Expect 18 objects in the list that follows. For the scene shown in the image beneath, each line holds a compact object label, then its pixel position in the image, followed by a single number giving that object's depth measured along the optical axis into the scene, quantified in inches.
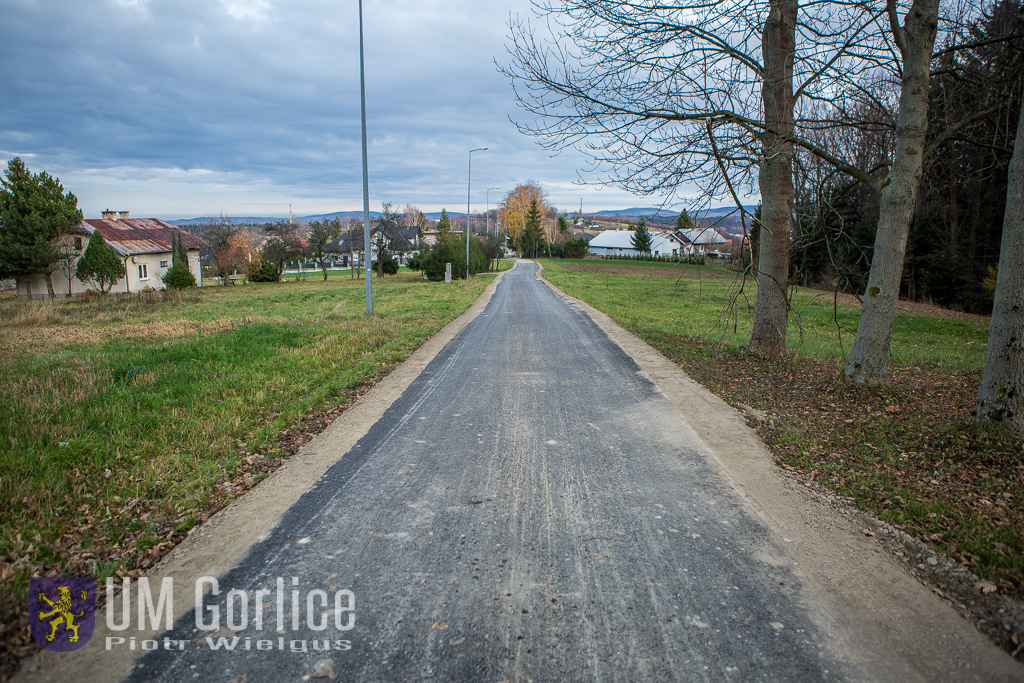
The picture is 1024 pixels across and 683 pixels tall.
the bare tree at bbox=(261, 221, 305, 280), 2119.8
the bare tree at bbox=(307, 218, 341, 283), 2362.2
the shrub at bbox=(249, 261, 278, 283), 2175.6
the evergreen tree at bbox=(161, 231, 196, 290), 1676.6
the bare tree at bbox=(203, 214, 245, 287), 2094.0
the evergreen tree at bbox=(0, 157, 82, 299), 1214.3
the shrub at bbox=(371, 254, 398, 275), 2234.3
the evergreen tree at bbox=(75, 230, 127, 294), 1364.4
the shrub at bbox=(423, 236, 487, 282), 1637.6
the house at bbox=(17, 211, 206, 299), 1448.1
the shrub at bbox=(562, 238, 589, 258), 3614.7
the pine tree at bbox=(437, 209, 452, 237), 3077.3
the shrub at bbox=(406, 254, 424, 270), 2164.1
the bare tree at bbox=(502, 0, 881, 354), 261.9
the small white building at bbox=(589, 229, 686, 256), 4109.3
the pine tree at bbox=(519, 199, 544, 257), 3681.1
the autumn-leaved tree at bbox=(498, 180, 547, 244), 3892.7
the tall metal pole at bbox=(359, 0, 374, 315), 623.2
